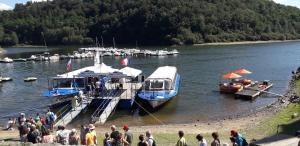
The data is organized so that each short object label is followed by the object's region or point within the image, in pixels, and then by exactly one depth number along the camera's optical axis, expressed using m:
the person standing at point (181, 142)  20.44
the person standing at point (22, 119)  33.49
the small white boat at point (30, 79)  82.78
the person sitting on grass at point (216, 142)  19.88
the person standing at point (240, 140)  21.05
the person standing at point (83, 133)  24.55
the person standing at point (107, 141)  22.07
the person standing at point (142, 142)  18.53
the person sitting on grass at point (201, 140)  19.73
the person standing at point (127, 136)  22.12
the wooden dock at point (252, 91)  57.09
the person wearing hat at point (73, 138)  23.23
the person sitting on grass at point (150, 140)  20.79
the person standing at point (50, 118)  35.86
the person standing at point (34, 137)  23.72
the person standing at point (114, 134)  21.48
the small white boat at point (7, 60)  133.50
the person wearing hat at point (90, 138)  22.79
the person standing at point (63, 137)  24.21
